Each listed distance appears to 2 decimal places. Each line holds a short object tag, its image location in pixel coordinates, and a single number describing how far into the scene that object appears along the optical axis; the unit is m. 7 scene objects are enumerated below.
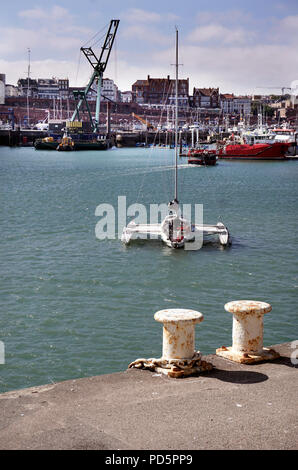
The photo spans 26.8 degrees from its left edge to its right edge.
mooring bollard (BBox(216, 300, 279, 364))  7.96
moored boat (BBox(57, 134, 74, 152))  125.51
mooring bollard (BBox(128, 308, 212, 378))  7.54
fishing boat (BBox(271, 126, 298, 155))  102.84
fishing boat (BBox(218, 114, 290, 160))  95.62
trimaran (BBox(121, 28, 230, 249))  24.53
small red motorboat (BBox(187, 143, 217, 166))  85.06
